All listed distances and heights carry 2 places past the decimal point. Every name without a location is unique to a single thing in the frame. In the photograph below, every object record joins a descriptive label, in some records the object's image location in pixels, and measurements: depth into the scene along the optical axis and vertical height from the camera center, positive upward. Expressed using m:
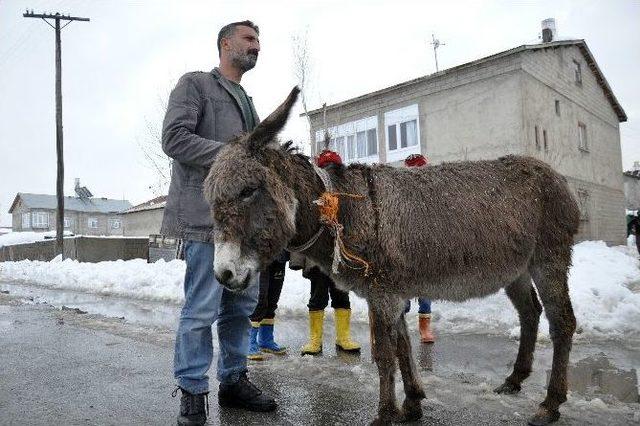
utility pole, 21.75 +5.31
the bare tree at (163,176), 31.47 +4.33
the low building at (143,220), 35.66 +1.69
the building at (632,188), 43.46 +3.52
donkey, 2.89 +0.02
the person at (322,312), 5.28 -0.88
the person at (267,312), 5.23 -0.84
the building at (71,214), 74.56 +4.86
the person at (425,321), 5.59 -1.08
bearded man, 3.28 +0.12
